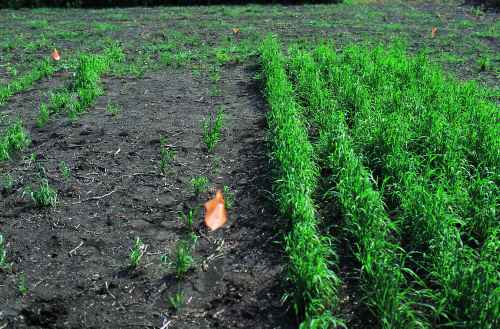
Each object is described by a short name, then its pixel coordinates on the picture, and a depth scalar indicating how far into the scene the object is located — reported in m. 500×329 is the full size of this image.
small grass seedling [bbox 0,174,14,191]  4.03
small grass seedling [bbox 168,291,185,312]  2.78
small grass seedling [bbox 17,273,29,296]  2.90
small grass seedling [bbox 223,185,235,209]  3.75
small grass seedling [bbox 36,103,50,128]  5.26
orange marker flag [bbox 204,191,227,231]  3.08
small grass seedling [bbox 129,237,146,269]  3.10
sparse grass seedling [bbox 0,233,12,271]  3.10
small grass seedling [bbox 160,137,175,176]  4.28
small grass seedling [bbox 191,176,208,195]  3.95
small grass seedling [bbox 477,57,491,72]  6.95
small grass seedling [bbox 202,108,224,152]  4.73
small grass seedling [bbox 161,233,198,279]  3.04
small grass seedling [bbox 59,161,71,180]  4.19
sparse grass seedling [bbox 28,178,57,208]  3.74
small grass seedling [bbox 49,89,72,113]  5.69
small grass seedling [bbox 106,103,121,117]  5.55
